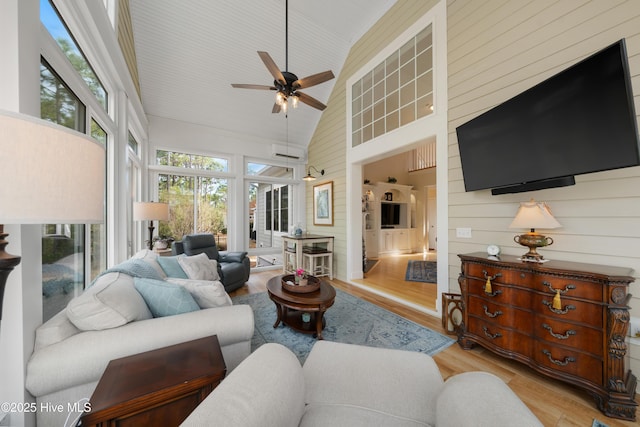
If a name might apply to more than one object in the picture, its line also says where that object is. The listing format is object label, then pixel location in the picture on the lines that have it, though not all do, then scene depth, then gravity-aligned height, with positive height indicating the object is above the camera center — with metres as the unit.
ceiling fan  2.48 +1.51
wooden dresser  1.43 -0.79
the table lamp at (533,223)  1.81 -0.08
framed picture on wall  4.95 +0.26
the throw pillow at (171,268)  2.30 -0.53
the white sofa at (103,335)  1.06 -0.65
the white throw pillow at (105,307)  1.21 -0.50
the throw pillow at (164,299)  1.50 -0.55
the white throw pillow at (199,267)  2.41 -0.57
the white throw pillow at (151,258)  2.21 -0.42
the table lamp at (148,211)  3.22 +0.08
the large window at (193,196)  4.60 +0.43
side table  0.83 -0.69
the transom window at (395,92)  3.07 +1.92
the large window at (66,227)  1.45 -0.07
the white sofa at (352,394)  0.70 -0.75
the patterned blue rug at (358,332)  2.25 -1.29
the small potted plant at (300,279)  2.54 -0.73
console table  4.62 -0.79
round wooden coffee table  2.23 -0.89
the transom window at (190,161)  4.61 +1.19
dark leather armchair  3.54 -0.72
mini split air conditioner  5.44 +1.56
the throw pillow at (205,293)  1.71 -0.58
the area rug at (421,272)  4.45 -1.28
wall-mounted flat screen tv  1.43 +0.64
